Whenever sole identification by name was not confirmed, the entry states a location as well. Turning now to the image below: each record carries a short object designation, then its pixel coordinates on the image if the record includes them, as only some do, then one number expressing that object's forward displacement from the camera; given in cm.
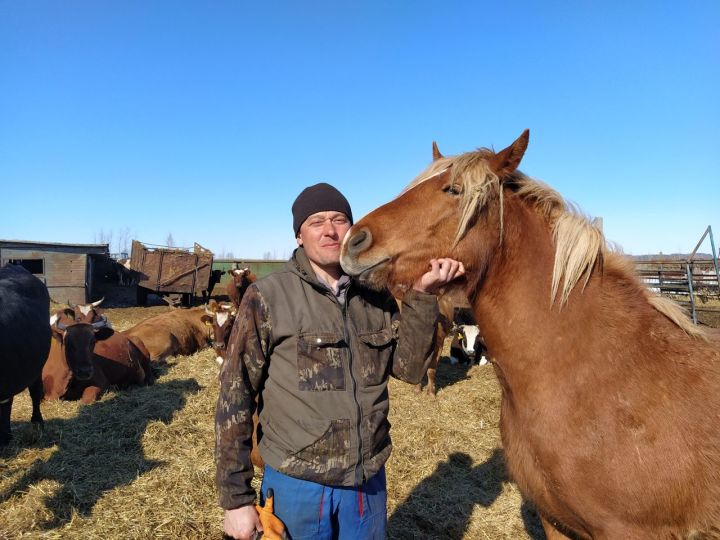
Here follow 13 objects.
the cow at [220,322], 1048
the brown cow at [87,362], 763
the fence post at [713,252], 1195
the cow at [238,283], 1577
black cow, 487
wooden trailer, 2103
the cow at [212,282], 2310
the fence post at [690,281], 1166
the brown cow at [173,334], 1135
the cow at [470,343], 1059
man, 200
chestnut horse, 187
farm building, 2003
